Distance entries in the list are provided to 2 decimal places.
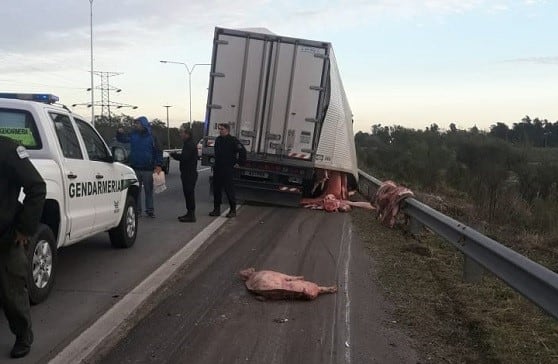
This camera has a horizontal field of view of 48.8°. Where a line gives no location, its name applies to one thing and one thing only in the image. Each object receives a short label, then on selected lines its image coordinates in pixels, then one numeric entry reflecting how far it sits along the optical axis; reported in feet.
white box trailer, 45.96
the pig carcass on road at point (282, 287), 20.70
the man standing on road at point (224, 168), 40.81
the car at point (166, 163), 80.48
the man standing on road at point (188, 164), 38.55
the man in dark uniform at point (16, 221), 14.03
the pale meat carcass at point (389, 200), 37.84
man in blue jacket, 38.14
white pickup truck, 19.74
